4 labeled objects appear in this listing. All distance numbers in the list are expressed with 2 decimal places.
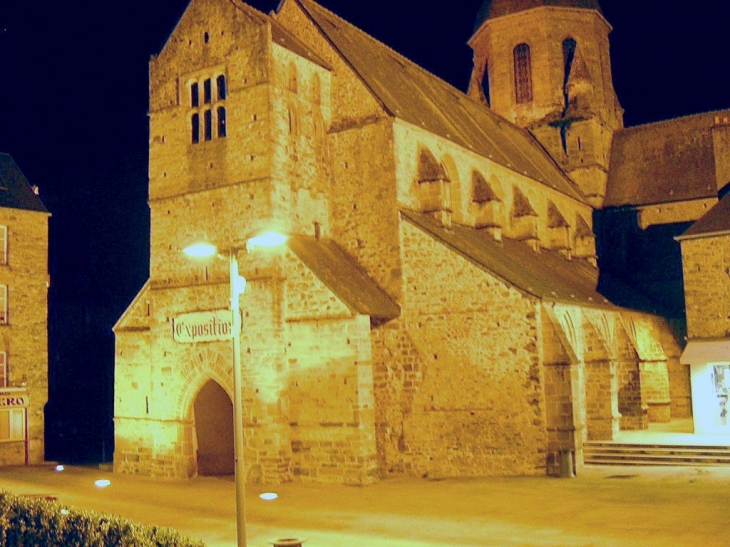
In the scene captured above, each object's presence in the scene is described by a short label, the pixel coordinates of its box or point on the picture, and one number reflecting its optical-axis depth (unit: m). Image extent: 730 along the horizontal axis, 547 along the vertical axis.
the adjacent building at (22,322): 31.23
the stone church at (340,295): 22.38
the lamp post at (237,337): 12.52
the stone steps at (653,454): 23.09
